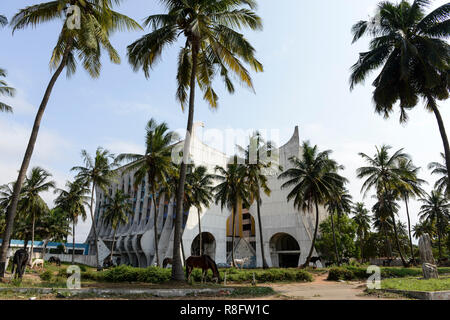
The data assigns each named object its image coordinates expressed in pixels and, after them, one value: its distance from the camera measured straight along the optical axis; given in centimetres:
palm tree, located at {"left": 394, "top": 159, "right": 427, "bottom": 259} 3148
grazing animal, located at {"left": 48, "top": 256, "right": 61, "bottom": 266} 4450
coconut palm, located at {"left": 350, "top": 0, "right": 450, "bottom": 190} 1691
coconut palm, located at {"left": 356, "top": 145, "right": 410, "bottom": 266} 3306
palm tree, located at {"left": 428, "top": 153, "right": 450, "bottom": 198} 3662
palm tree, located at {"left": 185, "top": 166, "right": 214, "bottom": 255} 3633
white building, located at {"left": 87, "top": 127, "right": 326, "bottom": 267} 4753
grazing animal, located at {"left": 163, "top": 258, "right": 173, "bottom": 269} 2838
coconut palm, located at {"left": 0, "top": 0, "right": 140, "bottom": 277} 1331
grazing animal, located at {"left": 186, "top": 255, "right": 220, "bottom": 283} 1450
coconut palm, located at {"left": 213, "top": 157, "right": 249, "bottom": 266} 3406
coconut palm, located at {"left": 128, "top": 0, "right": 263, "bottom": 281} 1470
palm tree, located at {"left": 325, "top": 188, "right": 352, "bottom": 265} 4510
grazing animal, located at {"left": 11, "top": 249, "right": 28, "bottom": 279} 1241
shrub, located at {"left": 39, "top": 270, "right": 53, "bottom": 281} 1868
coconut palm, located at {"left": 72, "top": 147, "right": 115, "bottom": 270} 3416
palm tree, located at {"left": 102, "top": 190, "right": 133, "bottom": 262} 4566
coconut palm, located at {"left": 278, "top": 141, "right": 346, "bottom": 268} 3158
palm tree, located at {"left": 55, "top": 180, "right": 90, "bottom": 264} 4397
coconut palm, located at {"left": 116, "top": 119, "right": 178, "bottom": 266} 2534
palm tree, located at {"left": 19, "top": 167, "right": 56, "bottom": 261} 3609
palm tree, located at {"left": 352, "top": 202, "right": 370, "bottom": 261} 6456
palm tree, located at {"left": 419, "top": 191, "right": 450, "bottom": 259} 4703
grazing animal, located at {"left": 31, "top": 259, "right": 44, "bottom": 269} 2973
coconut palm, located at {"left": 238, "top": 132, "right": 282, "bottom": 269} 3203
